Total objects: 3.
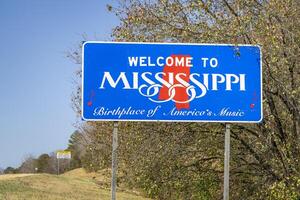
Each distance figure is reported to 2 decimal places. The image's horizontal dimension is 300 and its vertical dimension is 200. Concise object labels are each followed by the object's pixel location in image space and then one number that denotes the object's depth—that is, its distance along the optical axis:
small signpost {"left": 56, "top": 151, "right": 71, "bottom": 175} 69.81
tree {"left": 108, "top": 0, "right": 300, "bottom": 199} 11.30
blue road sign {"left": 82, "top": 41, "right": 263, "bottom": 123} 9.12
